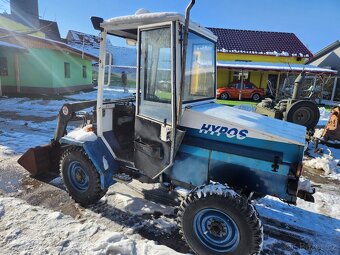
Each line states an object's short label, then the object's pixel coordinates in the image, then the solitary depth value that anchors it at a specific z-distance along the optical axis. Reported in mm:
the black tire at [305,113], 8297
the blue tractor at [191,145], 2787
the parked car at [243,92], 20734
